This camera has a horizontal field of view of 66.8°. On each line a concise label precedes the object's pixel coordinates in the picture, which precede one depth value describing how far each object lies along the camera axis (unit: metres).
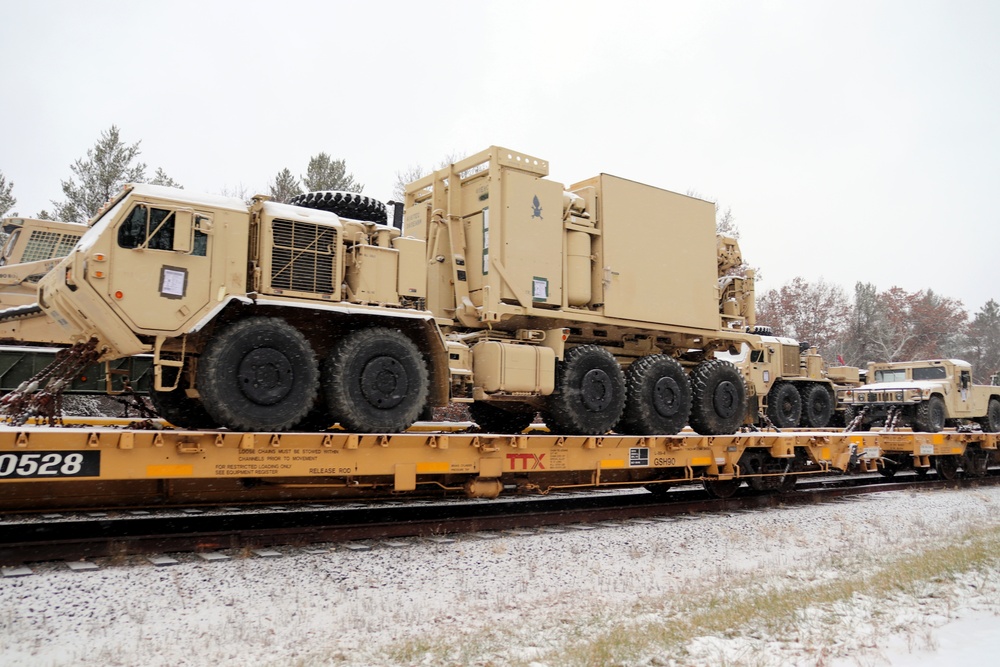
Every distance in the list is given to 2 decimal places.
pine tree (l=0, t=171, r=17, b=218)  25.11
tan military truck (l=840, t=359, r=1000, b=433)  17.28
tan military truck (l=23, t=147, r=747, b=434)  6.91
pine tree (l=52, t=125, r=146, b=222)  26.84
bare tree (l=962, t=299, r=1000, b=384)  67.12
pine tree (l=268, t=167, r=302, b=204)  29.98
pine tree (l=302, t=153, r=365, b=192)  27.73
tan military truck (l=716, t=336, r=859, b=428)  18.36
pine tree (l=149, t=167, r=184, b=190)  27.79
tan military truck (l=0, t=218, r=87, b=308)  12.31
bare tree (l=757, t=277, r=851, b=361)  47.69
